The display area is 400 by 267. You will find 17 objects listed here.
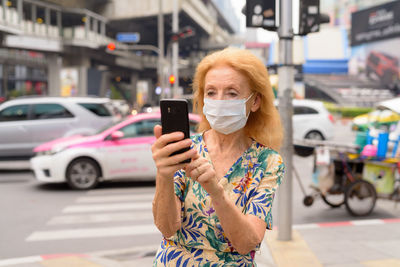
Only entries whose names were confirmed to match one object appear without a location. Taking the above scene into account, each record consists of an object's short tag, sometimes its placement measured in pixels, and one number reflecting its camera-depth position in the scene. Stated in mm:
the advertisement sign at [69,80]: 37062
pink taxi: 8852
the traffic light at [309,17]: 5141
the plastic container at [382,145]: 6584
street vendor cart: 6672
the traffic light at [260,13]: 5051
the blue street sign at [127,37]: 24484
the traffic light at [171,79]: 23500
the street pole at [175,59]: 25888
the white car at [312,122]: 16719
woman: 1658
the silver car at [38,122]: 10898
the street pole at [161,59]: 26219
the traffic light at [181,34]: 21419
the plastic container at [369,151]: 6668
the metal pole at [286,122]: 5168
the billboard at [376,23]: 63562
